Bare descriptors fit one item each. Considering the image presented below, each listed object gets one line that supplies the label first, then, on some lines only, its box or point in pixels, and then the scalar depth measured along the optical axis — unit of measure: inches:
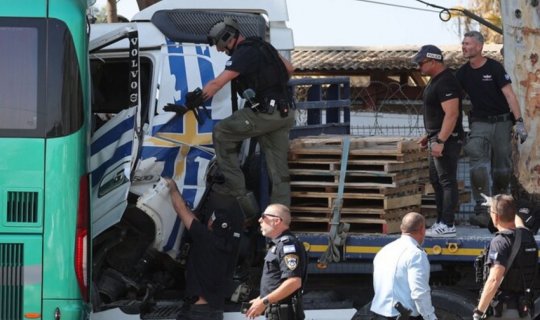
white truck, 669.3
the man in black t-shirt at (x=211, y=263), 677.9
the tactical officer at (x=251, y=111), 685.3
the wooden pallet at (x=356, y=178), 693.3
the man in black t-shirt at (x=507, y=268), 626.8
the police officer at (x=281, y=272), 604.1
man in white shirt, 583.8
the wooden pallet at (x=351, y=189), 692.1
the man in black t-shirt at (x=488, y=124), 733.3
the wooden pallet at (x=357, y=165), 692.7
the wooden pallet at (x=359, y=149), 698.2
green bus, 603.8
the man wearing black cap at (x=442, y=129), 711.1
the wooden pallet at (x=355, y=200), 692.7
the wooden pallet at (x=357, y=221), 692.7
